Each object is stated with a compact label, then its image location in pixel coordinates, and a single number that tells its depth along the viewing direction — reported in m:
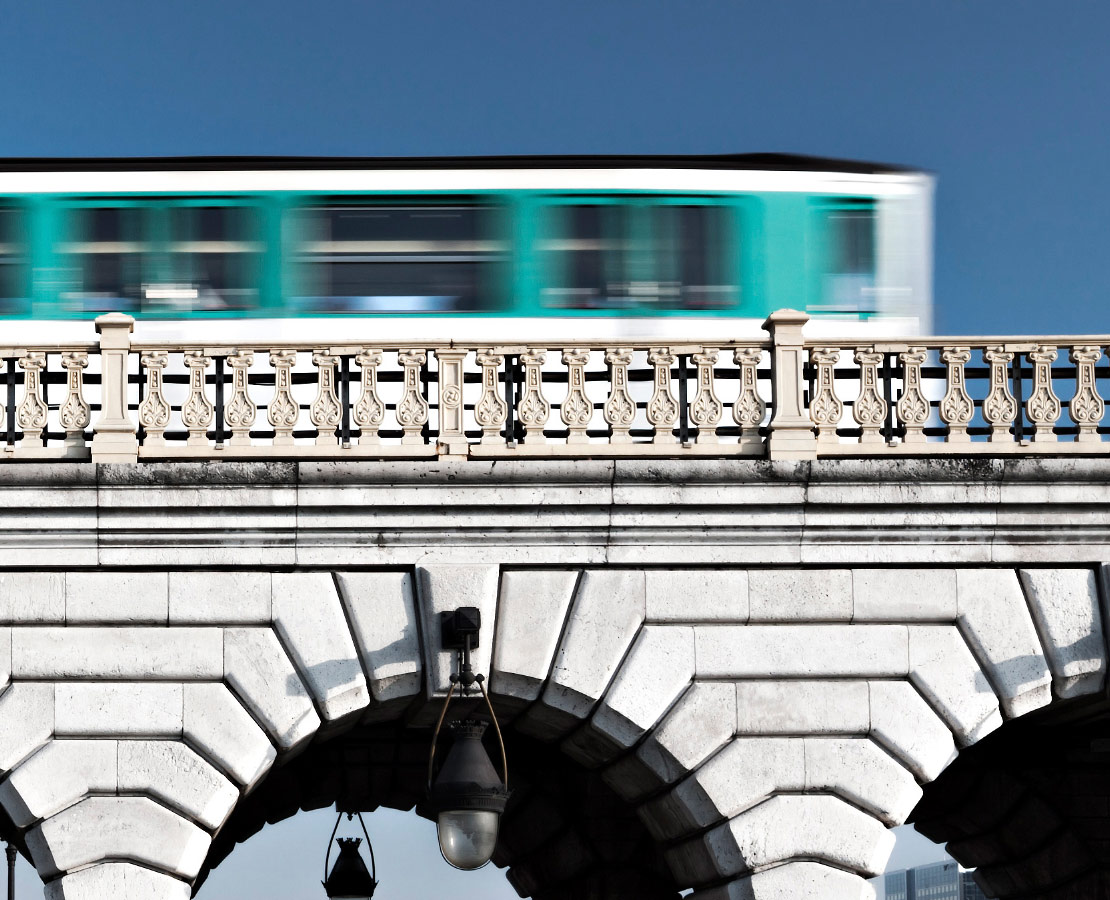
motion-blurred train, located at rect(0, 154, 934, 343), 15.30
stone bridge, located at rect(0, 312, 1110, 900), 10.94
